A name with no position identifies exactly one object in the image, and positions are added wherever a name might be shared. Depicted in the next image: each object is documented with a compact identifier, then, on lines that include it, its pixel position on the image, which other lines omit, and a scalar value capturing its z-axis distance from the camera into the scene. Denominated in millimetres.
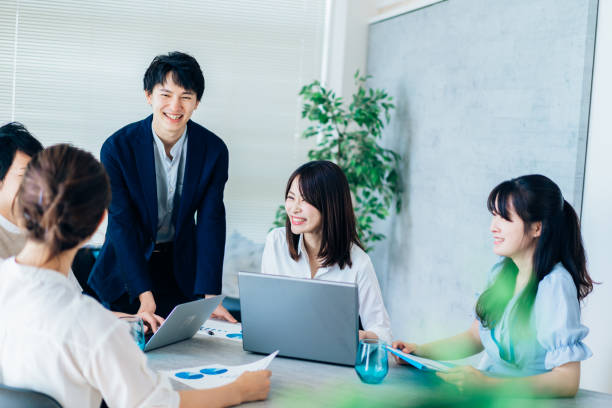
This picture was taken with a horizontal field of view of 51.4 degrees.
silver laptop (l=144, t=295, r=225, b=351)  1737
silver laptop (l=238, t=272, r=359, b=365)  1643
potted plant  4039
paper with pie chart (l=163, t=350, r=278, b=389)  1518
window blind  4070
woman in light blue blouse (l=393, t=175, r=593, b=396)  1679
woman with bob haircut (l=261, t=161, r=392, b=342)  2287
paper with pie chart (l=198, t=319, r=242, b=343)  2000
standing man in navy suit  2359
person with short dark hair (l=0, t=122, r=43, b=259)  1942
